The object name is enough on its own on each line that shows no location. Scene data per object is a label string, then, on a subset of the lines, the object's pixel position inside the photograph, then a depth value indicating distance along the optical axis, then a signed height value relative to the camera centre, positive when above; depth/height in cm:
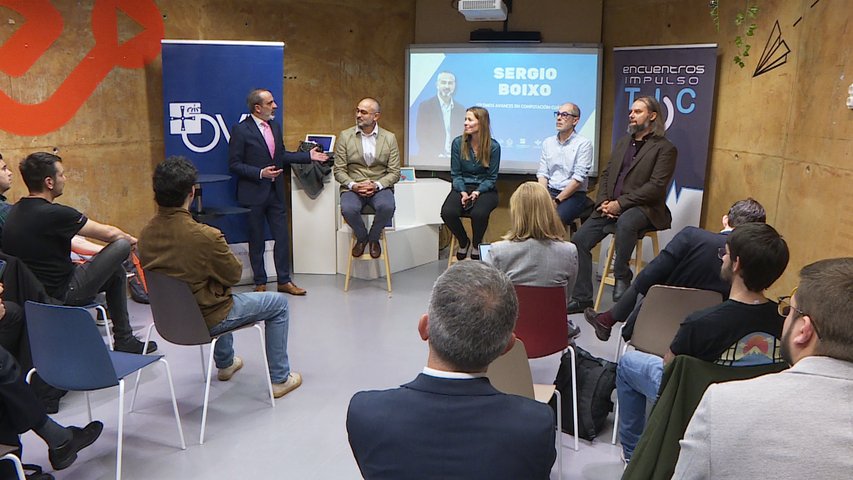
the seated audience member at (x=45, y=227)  356 -58
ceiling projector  612 +93
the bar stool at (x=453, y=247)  584 -107
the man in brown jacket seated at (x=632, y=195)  511 -53
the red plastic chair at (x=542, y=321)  318 -89
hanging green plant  487 +69
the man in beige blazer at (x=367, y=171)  567 -44
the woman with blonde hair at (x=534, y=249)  353 -63
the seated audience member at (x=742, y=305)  225 -57
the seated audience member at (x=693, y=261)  327 -63
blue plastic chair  277 -93
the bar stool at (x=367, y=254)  568 -106
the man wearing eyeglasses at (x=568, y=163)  566 -34
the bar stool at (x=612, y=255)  528 -101
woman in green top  575 -48
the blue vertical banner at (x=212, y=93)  554 +16
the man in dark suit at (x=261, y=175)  544 -45
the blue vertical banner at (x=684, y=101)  554 +17
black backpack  340 -130
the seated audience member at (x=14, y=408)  241 -101
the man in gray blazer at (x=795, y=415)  131 -54
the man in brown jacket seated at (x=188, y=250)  329 -63
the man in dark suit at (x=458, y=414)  142 -59
